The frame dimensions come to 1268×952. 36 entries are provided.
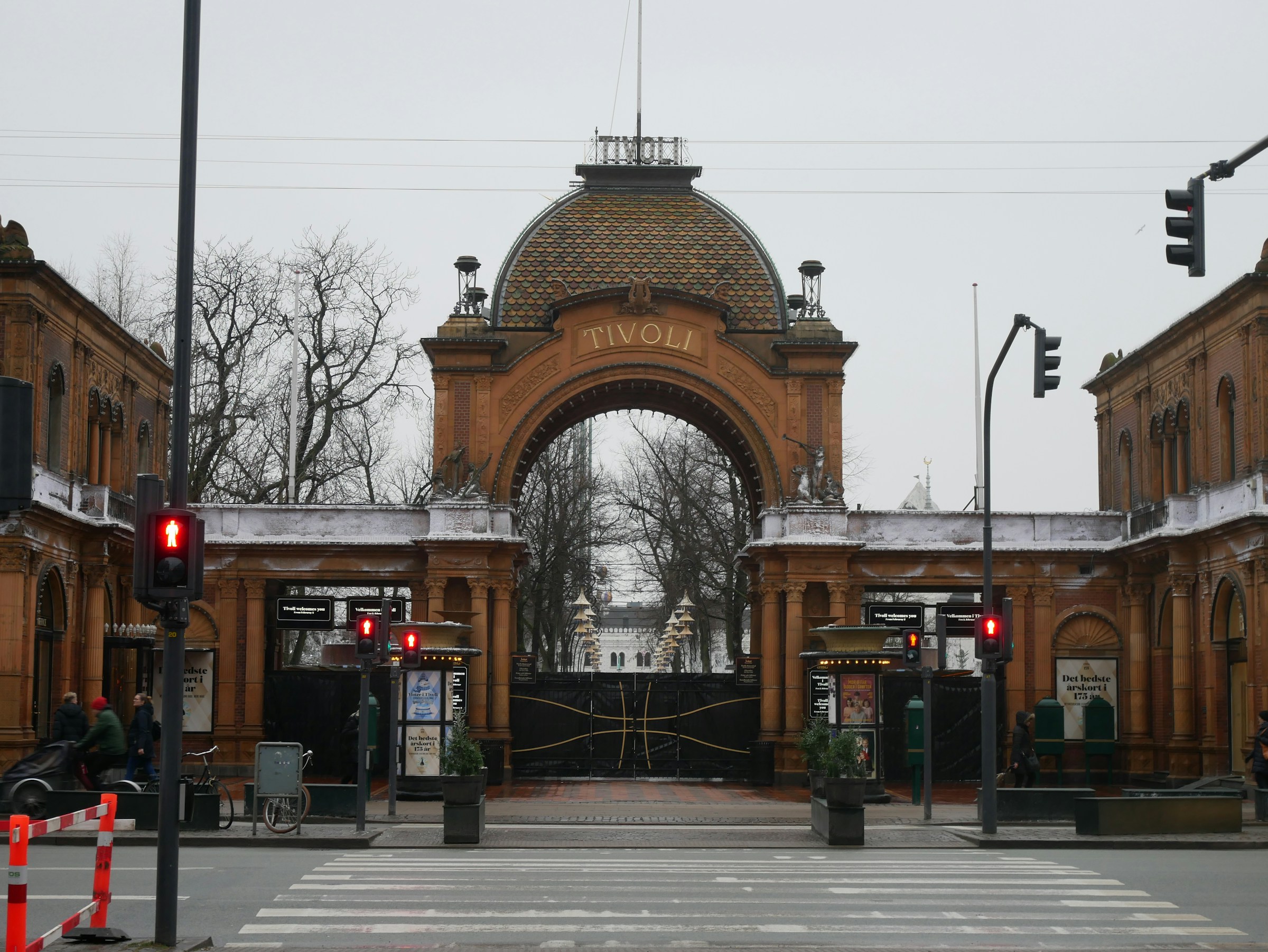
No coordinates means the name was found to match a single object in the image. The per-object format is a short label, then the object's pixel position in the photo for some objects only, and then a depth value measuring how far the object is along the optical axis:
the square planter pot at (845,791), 22.67
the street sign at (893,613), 40.81
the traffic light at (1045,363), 23.02
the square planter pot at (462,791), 22.48
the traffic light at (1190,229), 15.45
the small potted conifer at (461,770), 22.52
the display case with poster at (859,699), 32.03
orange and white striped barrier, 10.41
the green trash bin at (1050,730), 38.72
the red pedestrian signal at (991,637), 25.22
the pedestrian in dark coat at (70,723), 24.52
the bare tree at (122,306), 53.88
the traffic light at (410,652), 27.27
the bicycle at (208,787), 23.66
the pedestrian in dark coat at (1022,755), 30.42
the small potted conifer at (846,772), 22.69
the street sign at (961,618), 40.50
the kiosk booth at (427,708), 32.03
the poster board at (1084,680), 40.44
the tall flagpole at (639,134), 43.69
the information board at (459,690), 35.88
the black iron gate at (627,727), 40.22
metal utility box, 23.02
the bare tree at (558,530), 55.69
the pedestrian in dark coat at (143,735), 25.56
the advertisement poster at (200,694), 40.12
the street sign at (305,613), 40.28
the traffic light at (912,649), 28.08
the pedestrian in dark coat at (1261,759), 26.83
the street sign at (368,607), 42.88
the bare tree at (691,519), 54.62
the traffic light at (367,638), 25.34
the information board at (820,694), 38.59
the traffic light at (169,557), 12.46
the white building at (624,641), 167.88
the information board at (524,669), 40.69
